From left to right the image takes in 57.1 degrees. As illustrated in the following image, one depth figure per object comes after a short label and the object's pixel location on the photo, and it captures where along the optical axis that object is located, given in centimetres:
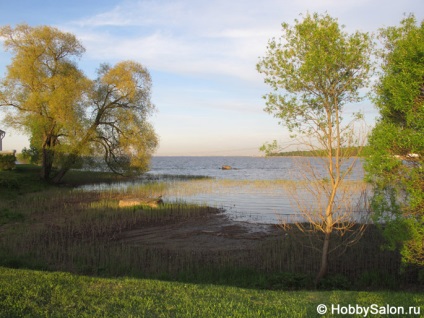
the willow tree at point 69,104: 3234
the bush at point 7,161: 3215
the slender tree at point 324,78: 959
